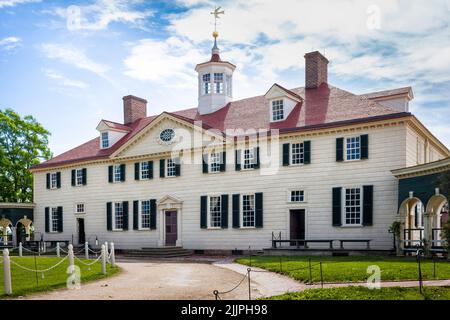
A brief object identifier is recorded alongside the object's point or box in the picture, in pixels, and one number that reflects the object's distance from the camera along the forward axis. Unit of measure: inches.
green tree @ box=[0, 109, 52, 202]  1781.5
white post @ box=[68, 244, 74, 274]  629.6
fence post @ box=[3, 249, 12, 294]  511.8
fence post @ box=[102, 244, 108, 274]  705.0
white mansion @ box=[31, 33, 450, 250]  948.6
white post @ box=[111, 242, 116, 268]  802.5
